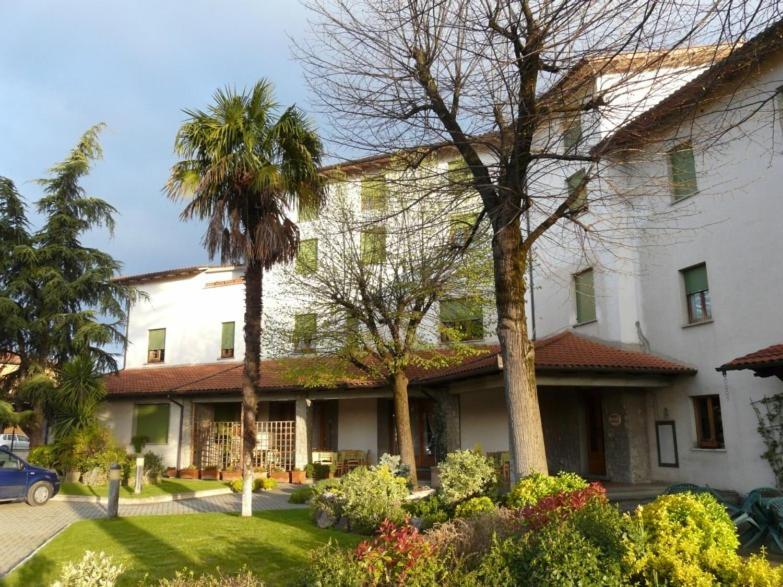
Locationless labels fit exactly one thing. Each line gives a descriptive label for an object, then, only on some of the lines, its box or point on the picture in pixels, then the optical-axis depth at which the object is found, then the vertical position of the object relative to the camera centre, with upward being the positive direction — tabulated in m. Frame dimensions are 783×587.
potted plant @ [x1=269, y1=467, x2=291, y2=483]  21.54 -1.61
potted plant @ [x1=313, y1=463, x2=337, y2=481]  20.98 -1.45
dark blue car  14.95 -1.22
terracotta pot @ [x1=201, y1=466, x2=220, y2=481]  22.50 -1.59
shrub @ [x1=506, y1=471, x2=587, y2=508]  7.16 -0.71
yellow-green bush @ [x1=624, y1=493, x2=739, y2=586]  4.76 -0.93
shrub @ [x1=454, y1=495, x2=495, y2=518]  9.01 -1.16
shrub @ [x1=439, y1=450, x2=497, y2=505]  10.50 -0.85
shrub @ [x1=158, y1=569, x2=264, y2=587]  4.66 -1.14
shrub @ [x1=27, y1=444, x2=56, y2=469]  19.44 -0.82
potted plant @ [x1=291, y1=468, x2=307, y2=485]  21.20 -1.62
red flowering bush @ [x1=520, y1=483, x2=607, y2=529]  5.61 -0.73
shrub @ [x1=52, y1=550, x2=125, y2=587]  4.28 -0.98
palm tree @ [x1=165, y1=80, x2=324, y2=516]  13.52 +5.22
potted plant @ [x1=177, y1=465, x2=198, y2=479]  23.27 -1.62
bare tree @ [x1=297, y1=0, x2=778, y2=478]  7.25 +3.97
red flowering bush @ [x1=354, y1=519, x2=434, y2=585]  4.49 -0.92
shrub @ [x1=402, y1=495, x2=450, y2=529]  9.88 -1.37
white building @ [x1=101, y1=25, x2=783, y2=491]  12.91 +1.46
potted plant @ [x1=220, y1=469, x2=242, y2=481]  22.12 -1.63
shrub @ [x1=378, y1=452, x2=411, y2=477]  13.02 -0.80
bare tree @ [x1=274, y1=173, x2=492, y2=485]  14.65 +3.03
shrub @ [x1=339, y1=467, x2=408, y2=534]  10.34 -1.19
